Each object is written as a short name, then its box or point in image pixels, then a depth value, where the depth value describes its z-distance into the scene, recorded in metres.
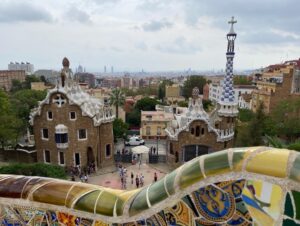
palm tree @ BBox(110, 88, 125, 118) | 32.59
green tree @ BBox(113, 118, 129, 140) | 27.92
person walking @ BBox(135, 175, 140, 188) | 17.34
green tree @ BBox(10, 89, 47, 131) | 28.69
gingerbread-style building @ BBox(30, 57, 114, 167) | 19.08
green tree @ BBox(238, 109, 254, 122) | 32.98
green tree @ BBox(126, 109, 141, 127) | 39.56
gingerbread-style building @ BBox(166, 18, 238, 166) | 19.75
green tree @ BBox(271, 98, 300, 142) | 27.66
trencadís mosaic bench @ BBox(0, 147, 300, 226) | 3.77
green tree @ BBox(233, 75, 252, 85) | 68.44
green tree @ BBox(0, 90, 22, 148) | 20.94
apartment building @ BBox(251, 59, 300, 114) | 39.25
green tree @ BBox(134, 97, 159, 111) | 43.22
